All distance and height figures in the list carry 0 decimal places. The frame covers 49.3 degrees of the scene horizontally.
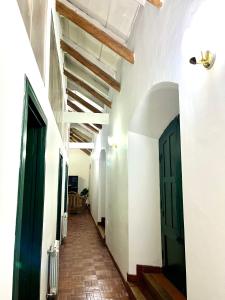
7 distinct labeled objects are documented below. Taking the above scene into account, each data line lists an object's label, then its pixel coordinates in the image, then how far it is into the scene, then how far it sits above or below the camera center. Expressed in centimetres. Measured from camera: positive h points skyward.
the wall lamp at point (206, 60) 143 +74
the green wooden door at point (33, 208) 215 -21
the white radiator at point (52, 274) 276 -100
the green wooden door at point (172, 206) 287 -27
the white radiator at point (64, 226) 601 -103
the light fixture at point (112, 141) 500 +93
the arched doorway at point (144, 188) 345 -4
